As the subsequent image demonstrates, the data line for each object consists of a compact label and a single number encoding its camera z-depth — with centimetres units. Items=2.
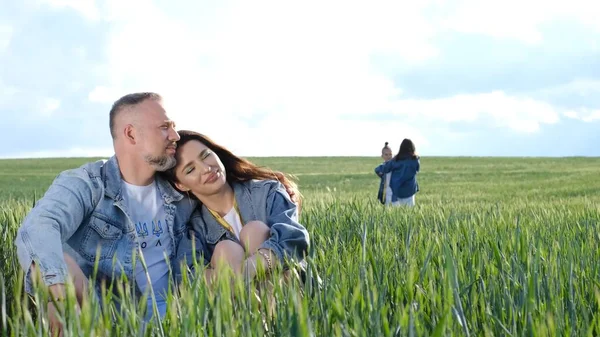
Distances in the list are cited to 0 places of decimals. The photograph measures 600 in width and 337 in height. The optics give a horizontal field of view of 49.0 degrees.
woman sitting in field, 333
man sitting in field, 321
